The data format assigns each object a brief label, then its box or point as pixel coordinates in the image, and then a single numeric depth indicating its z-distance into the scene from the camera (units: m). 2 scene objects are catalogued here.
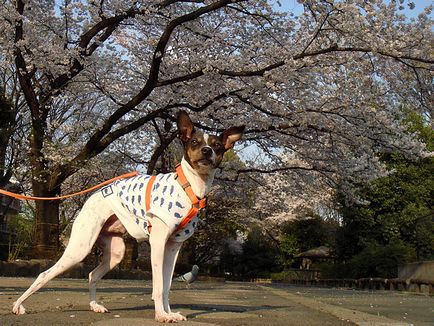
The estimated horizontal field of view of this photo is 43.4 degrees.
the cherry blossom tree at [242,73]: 12.16
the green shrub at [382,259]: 19.83
